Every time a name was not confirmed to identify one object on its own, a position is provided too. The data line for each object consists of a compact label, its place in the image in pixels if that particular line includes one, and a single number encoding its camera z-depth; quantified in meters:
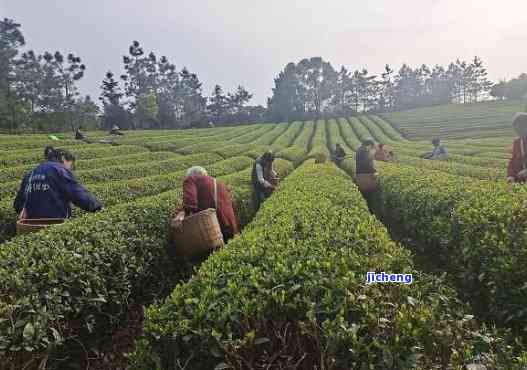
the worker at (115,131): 39.19
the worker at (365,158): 10.05
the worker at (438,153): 17.30
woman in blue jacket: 5.20
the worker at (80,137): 31.64
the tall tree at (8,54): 55.44
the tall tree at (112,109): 63.34
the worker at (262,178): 9.17
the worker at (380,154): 17.47
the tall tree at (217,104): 92.00
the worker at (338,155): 21.30
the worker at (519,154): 6.36
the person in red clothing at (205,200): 5.00
